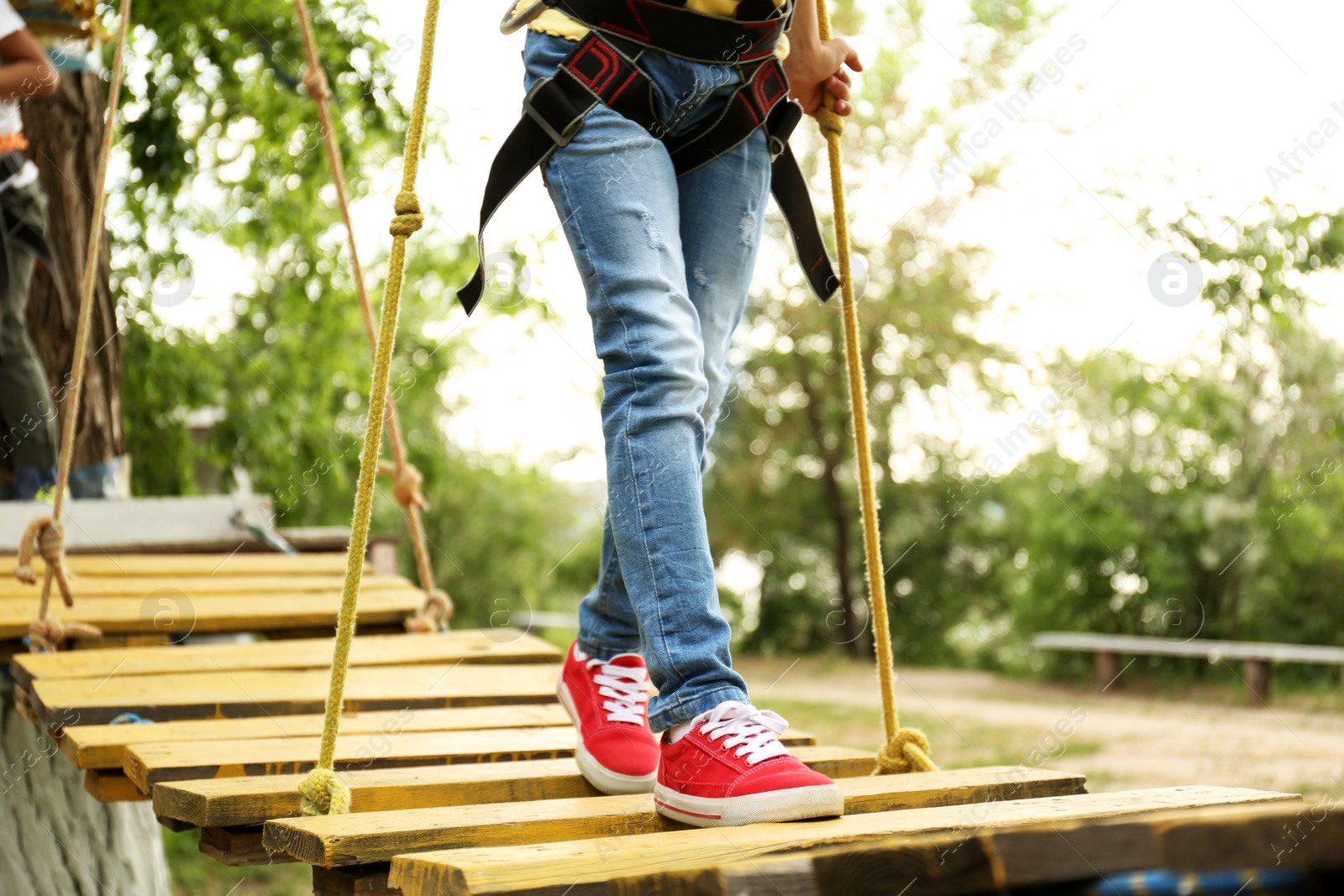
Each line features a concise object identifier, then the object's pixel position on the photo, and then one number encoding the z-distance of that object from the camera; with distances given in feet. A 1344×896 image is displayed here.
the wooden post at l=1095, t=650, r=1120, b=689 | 33.14
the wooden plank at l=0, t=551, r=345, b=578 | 11.80
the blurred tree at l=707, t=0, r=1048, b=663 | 42.68
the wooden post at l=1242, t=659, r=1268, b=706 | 28.04
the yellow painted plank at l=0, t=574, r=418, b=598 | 10.77
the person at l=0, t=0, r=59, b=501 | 12.32
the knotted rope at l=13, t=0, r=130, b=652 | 9.06
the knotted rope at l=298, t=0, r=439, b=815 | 5.09
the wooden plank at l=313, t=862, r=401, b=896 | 4.48
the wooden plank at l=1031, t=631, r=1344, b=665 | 27.66
